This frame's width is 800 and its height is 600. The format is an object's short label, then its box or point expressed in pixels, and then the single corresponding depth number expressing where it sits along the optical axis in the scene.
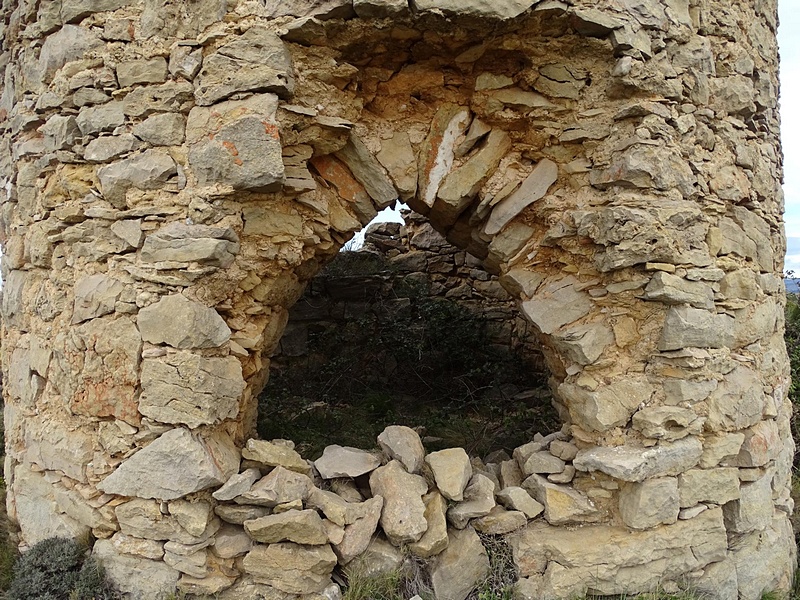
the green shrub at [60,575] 2.69
